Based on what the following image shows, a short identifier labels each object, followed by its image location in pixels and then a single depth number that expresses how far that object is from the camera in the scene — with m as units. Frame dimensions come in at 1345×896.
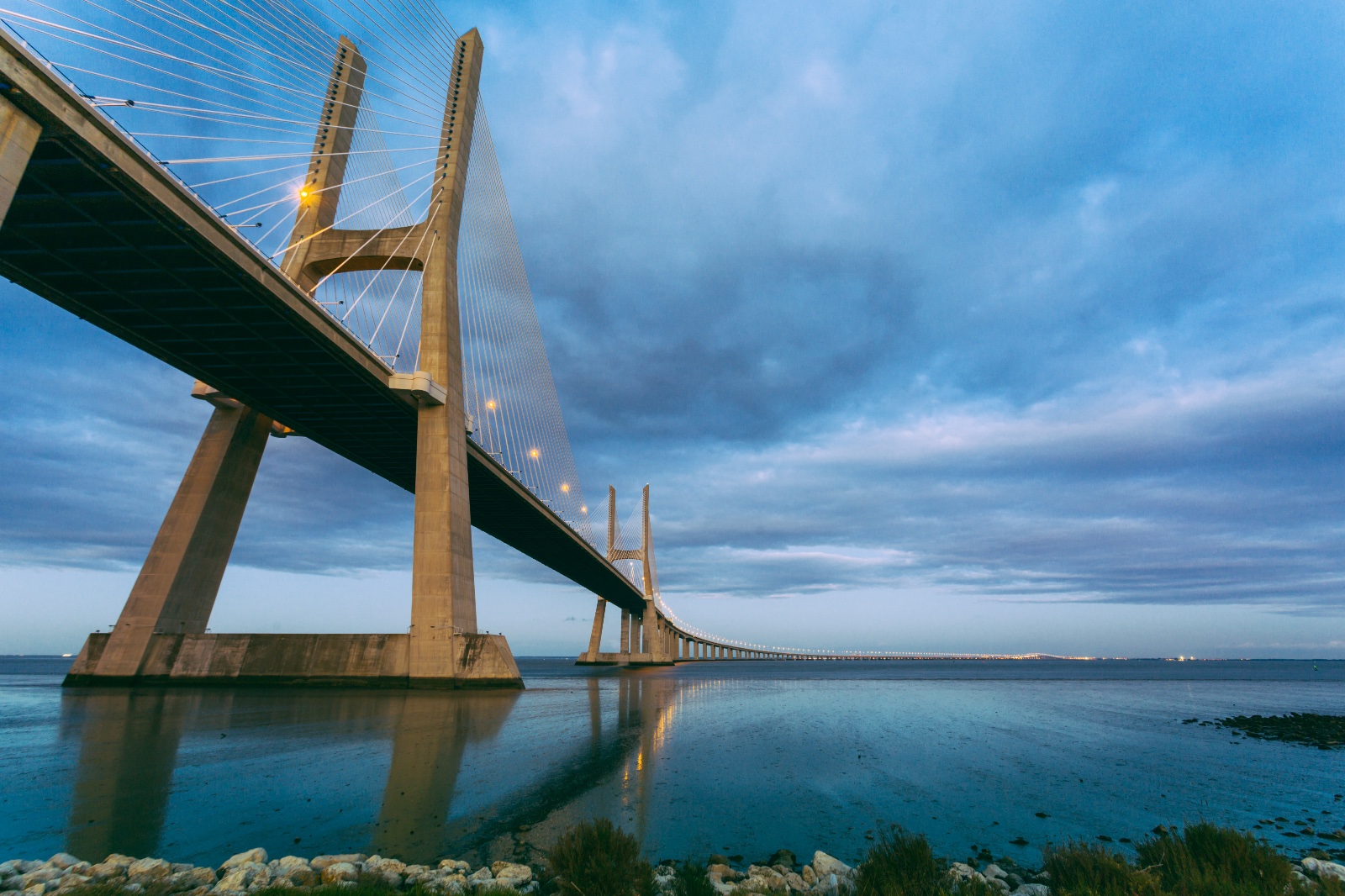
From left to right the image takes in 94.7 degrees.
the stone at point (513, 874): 6.45
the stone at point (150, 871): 6.22
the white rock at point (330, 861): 6.63
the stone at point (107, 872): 6.13
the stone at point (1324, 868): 7.50
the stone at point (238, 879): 5.92
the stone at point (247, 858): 6.58
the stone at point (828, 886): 6.55
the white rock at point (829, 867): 7.16
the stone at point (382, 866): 6.58
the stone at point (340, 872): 6.17
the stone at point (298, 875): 6.21
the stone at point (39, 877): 5.91
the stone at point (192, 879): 6.13
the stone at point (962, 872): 7.00
